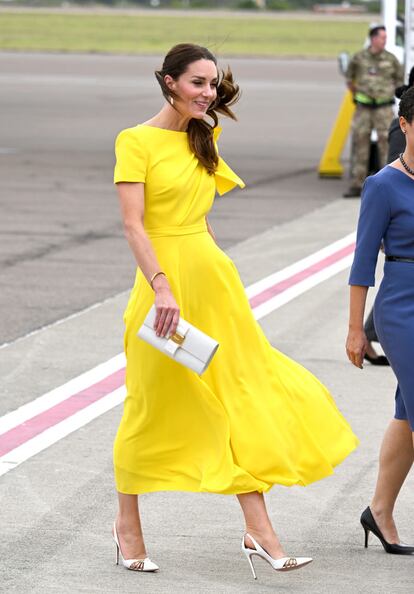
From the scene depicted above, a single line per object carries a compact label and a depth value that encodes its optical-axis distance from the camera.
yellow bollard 39.37
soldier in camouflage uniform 34.91
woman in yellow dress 10.80
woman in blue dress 10.50
